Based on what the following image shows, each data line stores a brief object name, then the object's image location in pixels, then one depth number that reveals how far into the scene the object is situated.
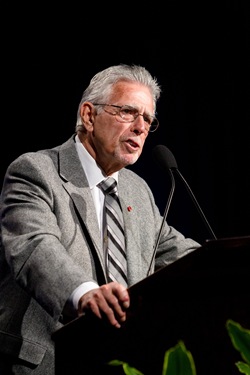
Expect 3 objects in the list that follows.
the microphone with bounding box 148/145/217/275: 4.94
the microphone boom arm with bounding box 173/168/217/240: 4.55
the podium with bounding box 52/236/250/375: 3.21
